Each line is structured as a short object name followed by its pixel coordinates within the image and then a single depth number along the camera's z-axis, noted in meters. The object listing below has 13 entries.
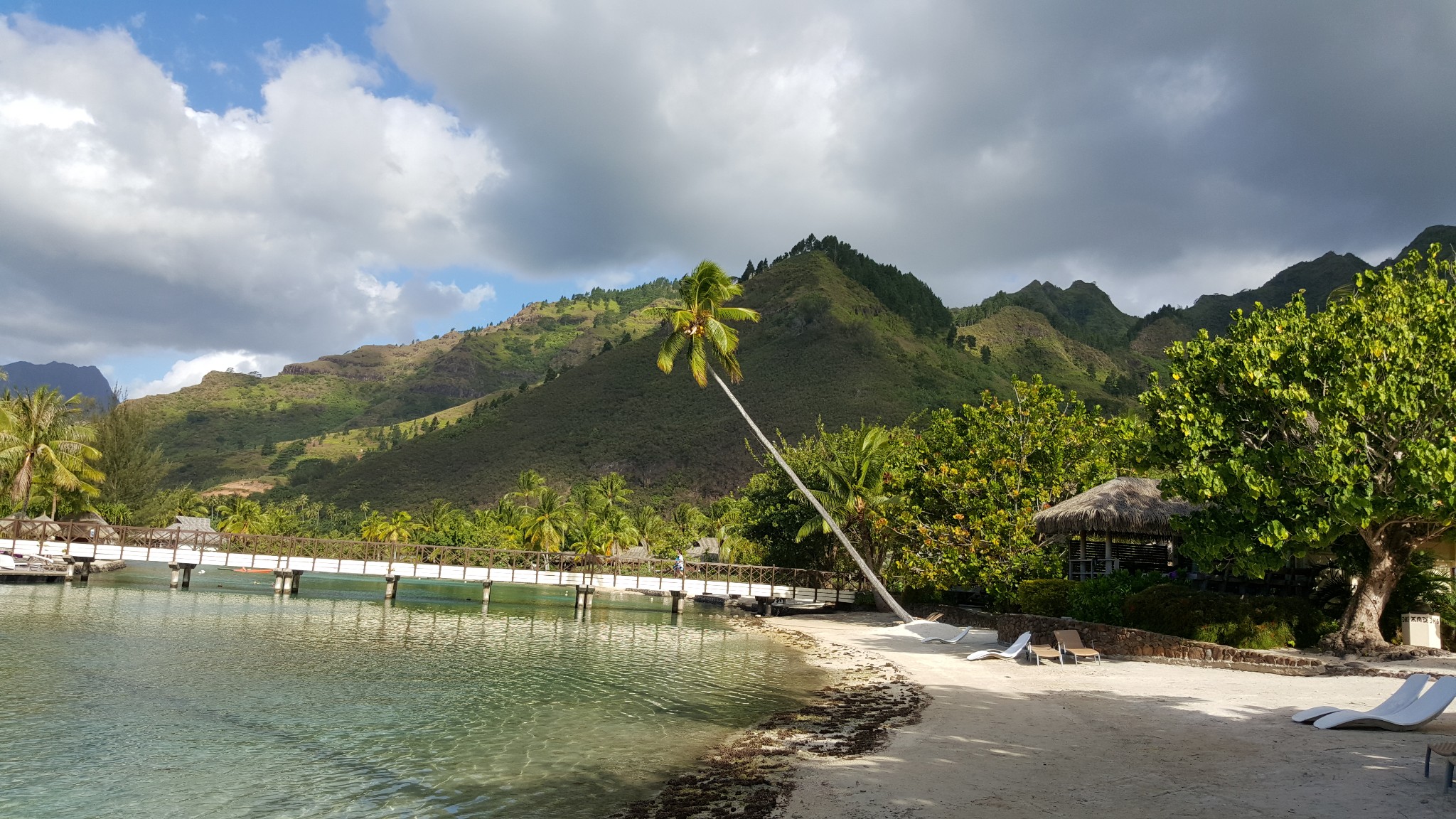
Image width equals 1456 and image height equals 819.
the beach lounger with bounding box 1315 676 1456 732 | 7.96
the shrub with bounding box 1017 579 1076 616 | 21.28
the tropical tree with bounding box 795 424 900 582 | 33.16
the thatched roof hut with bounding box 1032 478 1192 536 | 20.58
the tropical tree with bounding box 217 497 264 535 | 71.19
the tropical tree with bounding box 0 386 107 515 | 39.34
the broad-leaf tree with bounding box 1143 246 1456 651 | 12.95
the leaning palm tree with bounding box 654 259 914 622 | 24.08
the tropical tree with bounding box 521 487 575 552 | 58.94
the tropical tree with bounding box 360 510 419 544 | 70.12
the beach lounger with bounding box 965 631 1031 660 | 17.39
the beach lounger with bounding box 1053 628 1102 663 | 16.41
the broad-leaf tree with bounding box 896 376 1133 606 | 25.28
